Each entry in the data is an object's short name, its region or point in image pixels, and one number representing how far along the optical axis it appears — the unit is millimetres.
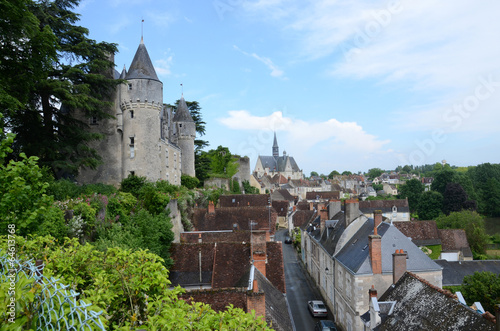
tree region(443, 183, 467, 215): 60938
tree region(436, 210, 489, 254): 38094
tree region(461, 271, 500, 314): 16750
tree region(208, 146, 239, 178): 55438
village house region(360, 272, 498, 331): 10031
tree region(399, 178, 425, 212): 75500
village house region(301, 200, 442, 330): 16625
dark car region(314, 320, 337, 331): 18031
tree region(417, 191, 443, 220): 61688
